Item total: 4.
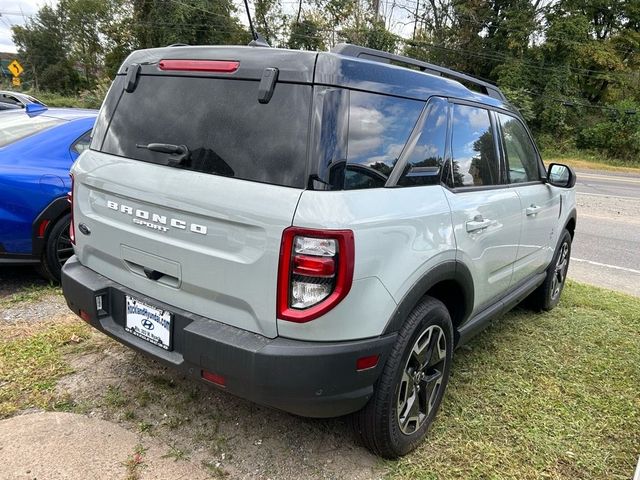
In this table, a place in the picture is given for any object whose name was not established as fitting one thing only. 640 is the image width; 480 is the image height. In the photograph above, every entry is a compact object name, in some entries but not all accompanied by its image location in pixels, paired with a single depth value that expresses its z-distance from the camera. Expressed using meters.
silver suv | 2.00
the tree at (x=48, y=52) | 58.97
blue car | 3.98
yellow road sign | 30.19
